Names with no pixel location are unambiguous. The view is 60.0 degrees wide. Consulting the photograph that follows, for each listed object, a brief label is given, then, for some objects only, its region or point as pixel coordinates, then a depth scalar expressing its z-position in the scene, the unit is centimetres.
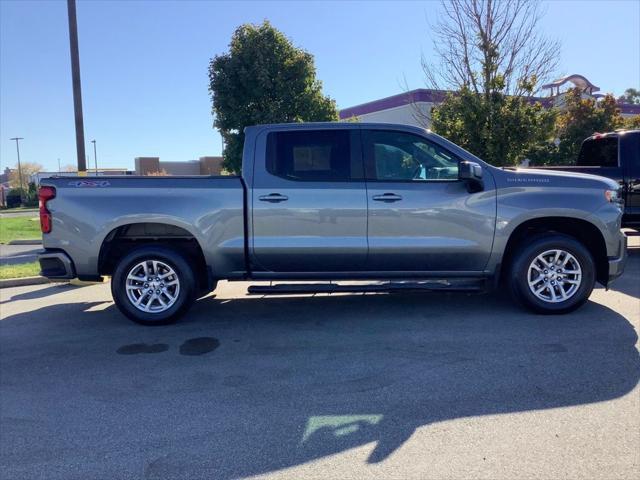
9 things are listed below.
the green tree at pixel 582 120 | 1975
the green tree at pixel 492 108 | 1291
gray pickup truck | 594
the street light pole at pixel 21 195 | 5729
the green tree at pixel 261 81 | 1775
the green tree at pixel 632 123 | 2033
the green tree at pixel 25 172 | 8821
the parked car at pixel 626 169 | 960
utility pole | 1035
